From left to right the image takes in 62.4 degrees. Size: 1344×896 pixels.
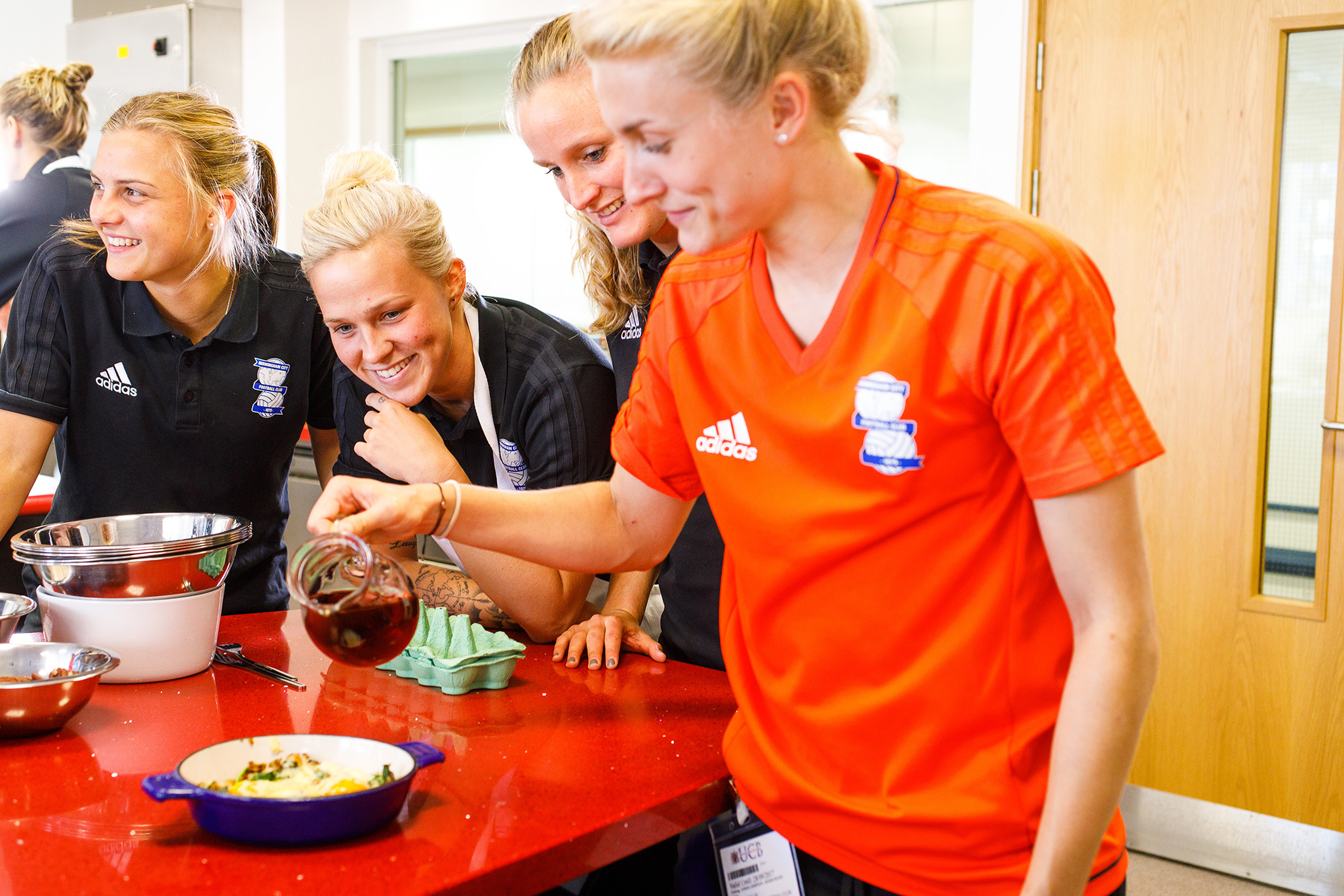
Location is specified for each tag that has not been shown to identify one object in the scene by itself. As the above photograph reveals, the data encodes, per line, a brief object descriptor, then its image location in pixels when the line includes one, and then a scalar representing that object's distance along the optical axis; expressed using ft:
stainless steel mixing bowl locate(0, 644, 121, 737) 3.76
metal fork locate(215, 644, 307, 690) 4.56
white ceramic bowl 4.36
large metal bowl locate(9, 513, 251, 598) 4.29
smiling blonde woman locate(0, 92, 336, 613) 5.82
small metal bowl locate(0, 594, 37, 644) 4.42
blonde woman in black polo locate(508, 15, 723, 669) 4.85
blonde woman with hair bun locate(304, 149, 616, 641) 5.23
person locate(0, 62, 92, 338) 10.60
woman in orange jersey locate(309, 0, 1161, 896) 2.75
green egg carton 4.44
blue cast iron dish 3.00
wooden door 8.75
